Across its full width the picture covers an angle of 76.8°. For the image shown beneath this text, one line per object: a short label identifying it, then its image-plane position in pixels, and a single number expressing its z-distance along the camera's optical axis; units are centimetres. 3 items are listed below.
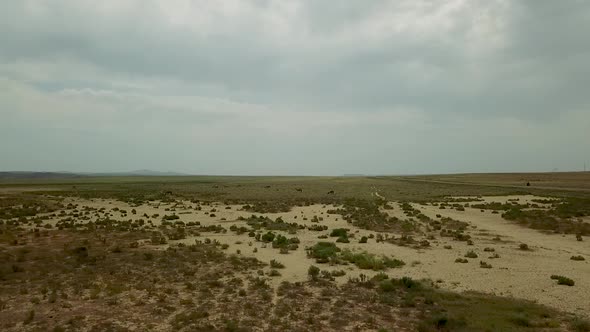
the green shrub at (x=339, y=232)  2617
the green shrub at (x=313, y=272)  1559
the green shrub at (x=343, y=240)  2375
